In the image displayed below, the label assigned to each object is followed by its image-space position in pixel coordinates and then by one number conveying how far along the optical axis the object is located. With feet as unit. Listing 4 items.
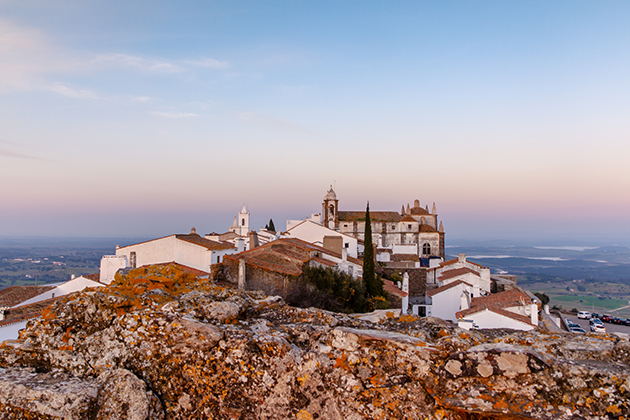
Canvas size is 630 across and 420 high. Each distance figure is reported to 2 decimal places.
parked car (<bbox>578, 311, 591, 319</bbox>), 145.07
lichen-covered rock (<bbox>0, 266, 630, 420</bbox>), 7.83
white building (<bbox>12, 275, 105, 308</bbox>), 72.13
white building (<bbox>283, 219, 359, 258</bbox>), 126.21
